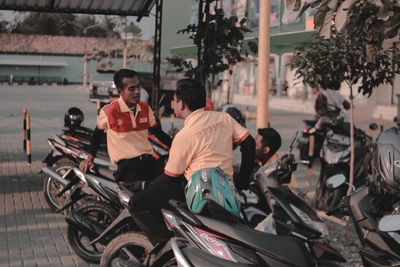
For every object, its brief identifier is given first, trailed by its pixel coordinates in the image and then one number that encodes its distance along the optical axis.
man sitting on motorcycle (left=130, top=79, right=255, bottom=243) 3.61
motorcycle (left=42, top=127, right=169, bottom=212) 6.58
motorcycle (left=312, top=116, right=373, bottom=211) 6.92
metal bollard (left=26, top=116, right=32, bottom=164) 9.75
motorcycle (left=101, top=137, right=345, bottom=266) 2.87
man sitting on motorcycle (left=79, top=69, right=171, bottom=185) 5.28
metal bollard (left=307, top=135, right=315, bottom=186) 8.43
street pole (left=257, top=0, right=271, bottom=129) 6.31
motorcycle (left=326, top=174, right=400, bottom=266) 2.81
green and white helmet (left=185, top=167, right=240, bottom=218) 2.96
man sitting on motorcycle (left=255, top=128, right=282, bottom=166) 4.84
